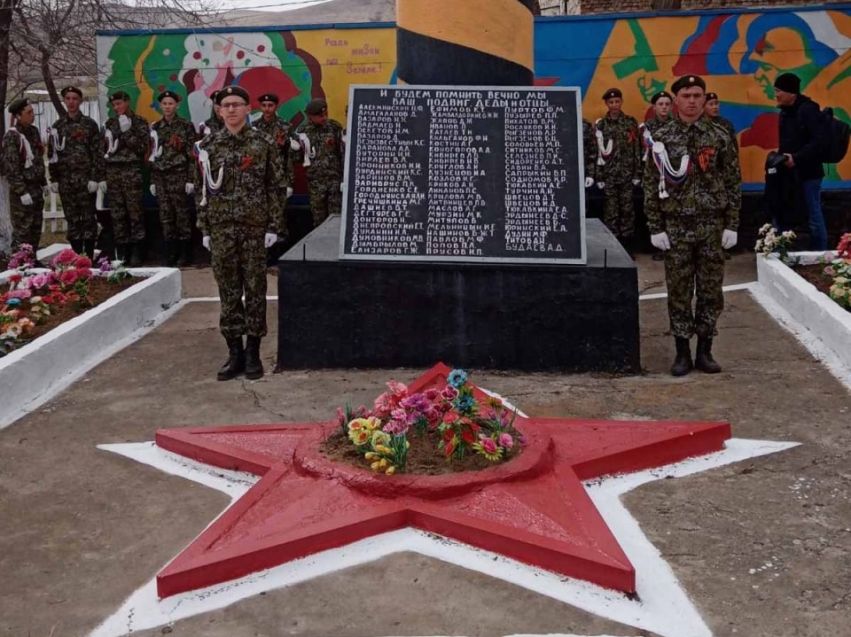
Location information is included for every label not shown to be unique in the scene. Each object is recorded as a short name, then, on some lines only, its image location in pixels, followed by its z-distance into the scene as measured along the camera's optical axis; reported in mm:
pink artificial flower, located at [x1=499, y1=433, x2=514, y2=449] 4098
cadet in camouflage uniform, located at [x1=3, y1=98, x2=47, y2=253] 10484
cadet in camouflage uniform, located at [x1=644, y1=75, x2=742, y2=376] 5938
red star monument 3436
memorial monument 6047
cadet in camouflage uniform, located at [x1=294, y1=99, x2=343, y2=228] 11070
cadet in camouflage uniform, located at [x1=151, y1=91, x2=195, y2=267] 11141
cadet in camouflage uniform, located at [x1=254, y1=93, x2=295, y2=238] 10844
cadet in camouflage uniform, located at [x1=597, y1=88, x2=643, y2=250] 10783
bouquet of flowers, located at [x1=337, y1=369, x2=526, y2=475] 3977
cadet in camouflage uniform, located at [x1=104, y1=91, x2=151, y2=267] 11234
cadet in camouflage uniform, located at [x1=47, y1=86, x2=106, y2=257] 10961
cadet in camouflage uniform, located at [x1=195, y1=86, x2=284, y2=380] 6137
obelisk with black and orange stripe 6598
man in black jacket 8828
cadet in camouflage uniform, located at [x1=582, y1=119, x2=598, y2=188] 10906
